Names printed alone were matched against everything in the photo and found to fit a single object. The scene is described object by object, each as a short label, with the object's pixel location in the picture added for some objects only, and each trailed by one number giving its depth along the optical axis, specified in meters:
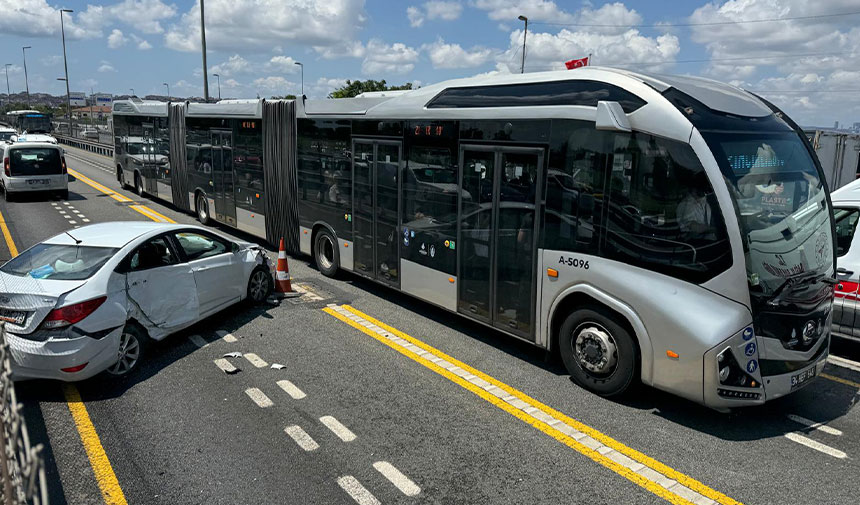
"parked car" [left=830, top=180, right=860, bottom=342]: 7.24
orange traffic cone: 9.87
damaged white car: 5.88
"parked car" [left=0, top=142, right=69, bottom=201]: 20.00
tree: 52.81
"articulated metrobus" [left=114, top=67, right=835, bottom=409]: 5.39
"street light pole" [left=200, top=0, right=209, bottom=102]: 24.77
